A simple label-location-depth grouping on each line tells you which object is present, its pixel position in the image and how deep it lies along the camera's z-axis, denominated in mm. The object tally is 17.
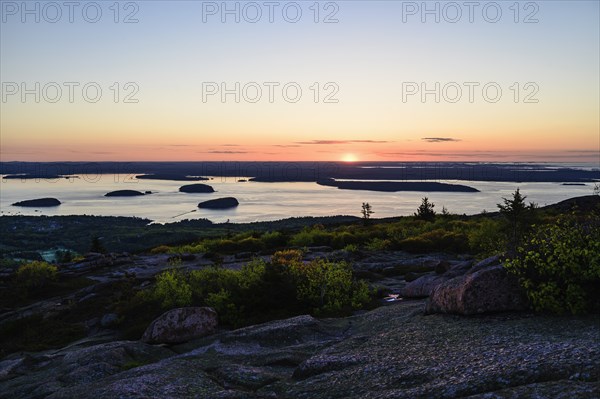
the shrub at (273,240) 45562
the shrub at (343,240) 41812
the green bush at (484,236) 31141
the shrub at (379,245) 36500
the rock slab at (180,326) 15234
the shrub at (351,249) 34062
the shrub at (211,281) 20297
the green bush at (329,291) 17578
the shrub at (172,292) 19781
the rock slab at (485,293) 11141
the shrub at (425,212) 56188
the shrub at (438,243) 33938
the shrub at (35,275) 33188
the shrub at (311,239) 44212
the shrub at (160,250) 50219
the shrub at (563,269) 9992
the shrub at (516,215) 26547
